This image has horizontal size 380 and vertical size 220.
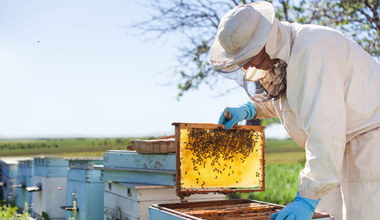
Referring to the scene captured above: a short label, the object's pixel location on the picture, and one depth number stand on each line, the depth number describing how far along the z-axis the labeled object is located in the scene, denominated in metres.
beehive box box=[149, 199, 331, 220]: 2.24
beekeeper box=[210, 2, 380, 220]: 2.10
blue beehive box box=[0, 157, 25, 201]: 7.96
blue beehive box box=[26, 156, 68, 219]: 5.61
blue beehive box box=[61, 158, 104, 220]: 4.67
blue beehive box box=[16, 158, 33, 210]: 6.87
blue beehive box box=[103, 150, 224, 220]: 3.60
